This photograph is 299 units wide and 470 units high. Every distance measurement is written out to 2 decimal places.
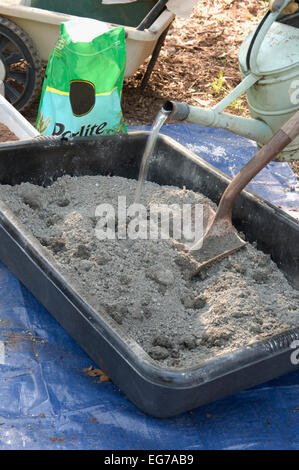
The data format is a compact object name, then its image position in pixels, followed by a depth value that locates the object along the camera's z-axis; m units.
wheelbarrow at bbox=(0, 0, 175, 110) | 2.42
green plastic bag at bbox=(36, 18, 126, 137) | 1.96
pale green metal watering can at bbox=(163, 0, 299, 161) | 1.47
